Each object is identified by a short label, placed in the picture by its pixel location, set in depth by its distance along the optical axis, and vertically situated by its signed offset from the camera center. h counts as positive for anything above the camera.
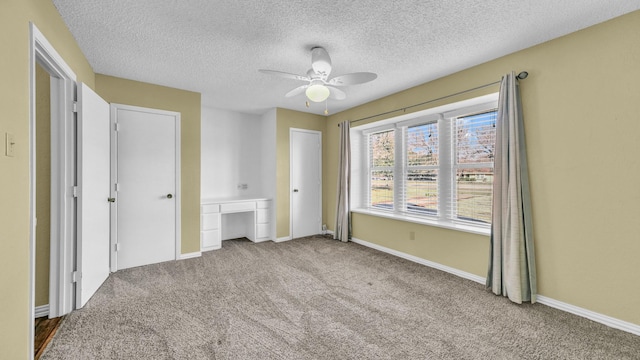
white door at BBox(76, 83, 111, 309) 2.33 -0.10
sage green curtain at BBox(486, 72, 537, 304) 2.48 -0.28
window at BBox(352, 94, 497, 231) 3.16 +0.24
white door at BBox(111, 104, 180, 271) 3.30 -0.03
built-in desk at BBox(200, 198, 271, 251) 4.18 -0.62
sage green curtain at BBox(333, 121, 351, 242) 4.74 -0.02
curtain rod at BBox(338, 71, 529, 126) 2.55 +1.07
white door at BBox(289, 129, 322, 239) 4.98 +0.00
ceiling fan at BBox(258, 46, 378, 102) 2.37 +1.00
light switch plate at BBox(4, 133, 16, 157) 1.32 +0.21
